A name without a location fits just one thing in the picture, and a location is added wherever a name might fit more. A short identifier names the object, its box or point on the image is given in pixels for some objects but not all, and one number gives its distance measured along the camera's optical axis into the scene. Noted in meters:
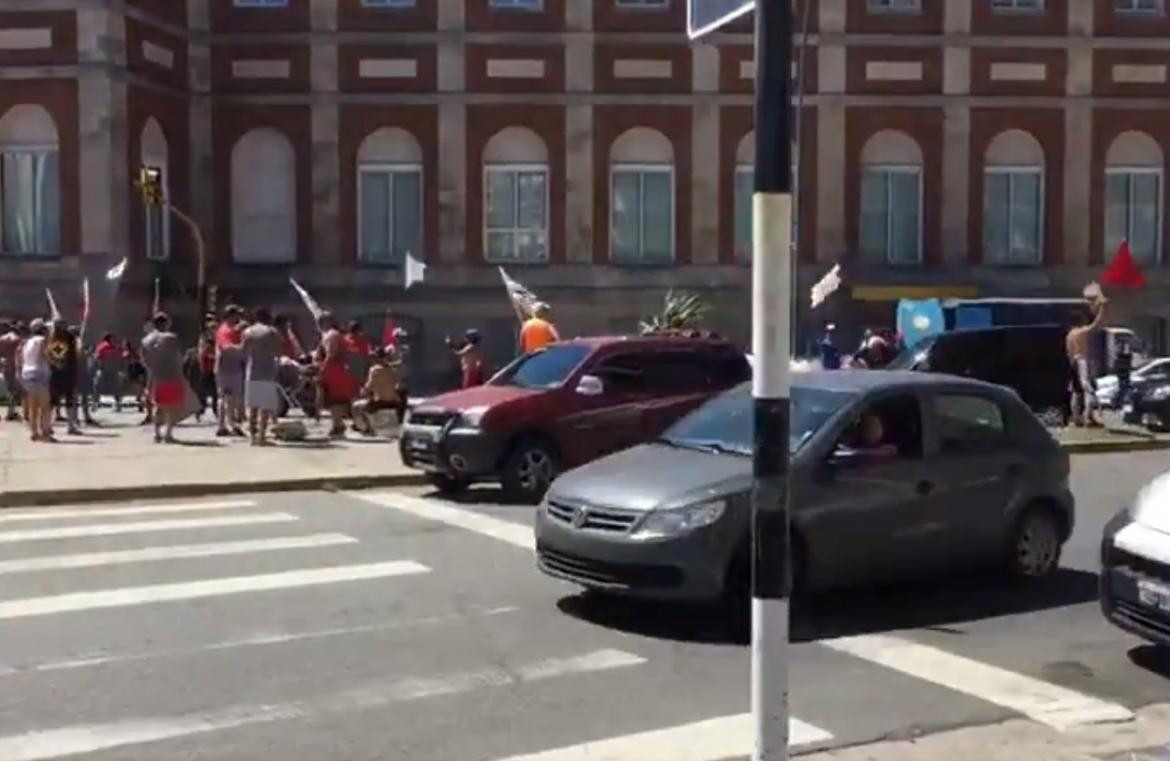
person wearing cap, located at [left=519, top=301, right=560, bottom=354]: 19.64
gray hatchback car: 8.90
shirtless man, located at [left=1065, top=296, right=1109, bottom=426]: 24.25
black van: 24.58
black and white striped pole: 5.22
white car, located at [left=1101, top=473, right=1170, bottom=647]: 7.83
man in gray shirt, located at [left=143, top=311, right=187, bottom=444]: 19.72
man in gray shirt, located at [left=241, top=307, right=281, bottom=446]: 19.61
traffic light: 28.66
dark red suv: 15.02
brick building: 36.56
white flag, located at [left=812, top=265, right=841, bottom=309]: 28.48
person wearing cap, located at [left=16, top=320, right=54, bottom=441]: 20.30
